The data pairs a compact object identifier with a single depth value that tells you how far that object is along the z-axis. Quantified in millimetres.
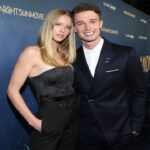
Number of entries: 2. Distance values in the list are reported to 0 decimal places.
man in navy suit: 2119
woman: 2072
